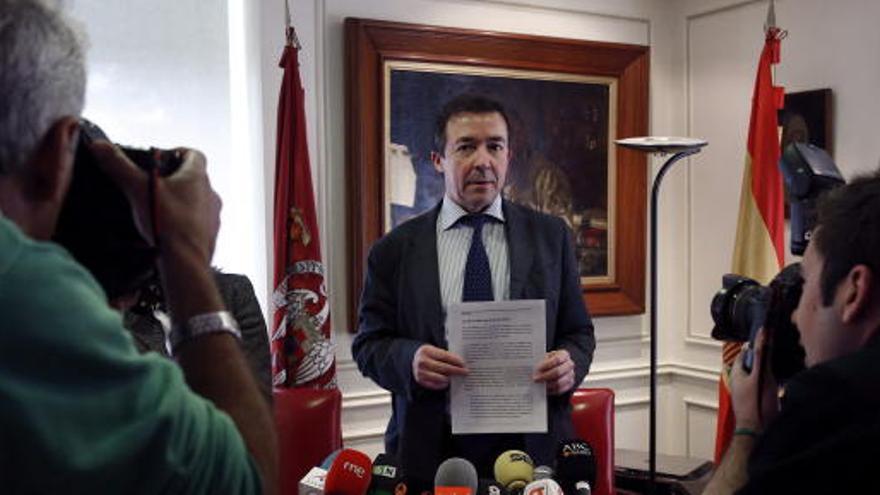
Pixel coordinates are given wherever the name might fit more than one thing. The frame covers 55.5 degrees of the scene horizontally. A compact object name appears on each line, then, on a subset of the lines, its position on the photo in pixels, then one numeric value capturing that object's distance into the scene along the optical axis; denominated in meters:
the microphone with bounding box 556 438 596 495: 1.73
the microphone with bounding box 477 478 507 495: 1.66
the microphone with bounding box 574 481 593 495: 1.66
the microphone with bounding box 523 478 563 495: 1.51
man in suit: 2.20
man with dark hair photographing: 1.03
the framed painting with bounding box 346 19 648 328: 3.48
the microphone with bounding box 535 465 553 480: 1.69
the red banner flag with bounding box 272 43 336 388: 3.05
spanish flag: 3.44
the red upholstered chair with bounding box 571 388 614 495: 2.53
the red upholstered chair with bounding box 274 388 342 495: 2.42
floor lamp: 3.03
